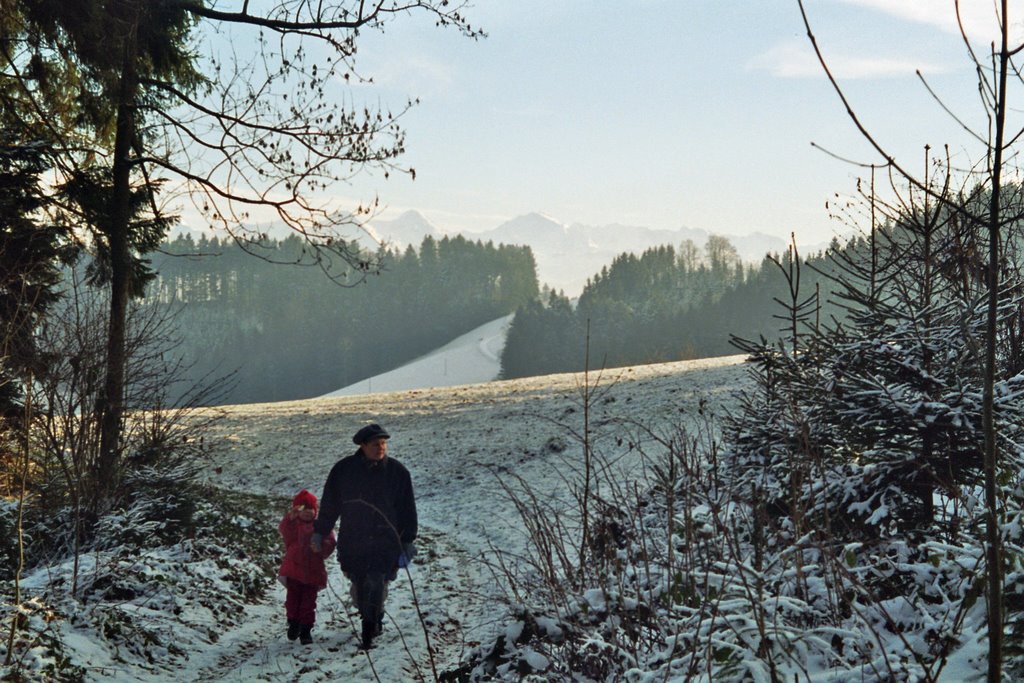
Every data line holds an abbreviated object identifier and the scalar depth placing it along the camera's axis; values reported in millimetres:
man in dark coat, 7094
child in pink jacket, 7207
